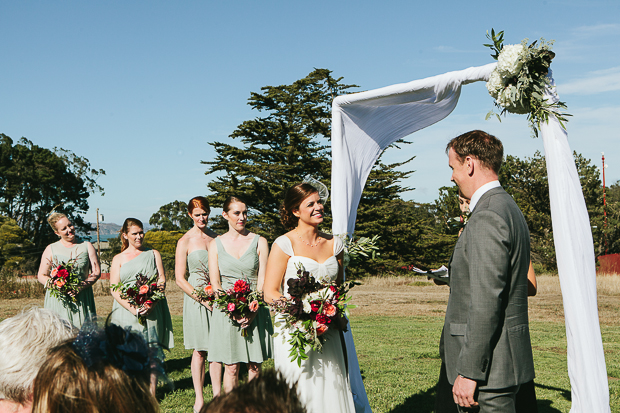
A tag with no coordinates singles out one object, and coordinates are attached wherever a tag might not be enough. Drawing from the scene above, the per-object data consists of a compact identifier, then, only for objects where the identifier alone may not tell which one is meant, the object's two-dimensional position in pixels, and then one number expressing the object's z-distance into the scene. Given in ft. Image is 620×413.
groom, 9.39
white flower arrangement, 10.81
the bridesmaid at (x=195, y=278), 19.81
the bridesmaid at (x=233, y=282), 18.40
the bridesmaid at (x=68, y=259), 22.48
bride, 14.02
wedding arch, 10.12
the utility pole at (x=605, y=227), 103.22
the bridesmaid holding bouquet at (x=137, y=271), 20.25
